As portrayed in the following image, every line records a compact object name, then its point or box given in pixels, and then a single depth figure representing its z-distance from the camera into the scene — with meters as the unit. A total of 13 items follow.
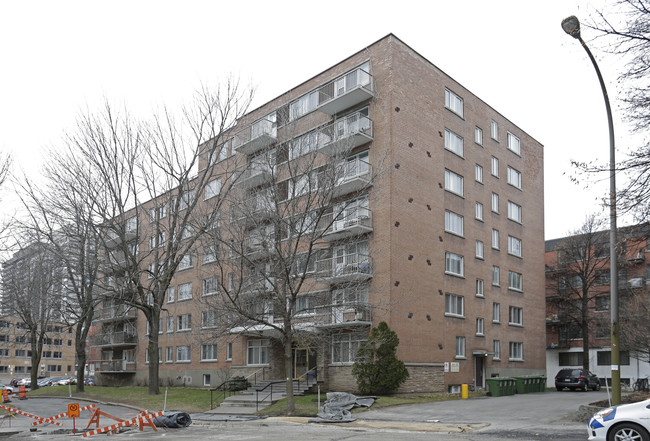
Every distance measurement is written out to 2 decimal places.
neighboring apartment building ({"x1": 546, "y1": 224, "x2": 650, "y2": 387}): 51.28
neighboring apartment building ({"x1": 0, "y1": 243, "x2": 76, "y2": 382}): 42.47
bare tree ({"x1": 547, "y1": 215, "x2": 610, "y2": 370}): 51.25
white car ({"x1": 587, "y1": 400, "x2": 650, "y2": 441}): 11.52
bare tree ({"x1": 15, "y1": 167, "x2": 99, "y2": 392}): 32.19
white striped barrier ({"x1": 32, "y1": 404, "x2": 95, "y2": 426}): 20.66
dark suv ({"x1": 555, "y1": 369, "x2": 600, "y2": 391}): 38.53
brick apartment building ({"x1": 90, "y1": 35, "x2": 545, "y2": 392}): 29.70
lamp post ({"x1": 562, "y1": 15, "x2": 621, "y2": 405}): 14.39
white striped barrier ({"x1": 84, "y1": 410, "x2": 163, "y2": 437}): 19.31
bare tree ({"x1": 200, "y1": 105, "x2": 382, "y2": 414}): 24.72
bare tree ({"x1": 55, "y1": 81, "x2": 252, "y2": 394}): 32.25
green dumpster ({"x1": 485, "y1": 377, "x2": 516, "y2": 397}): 32.19
